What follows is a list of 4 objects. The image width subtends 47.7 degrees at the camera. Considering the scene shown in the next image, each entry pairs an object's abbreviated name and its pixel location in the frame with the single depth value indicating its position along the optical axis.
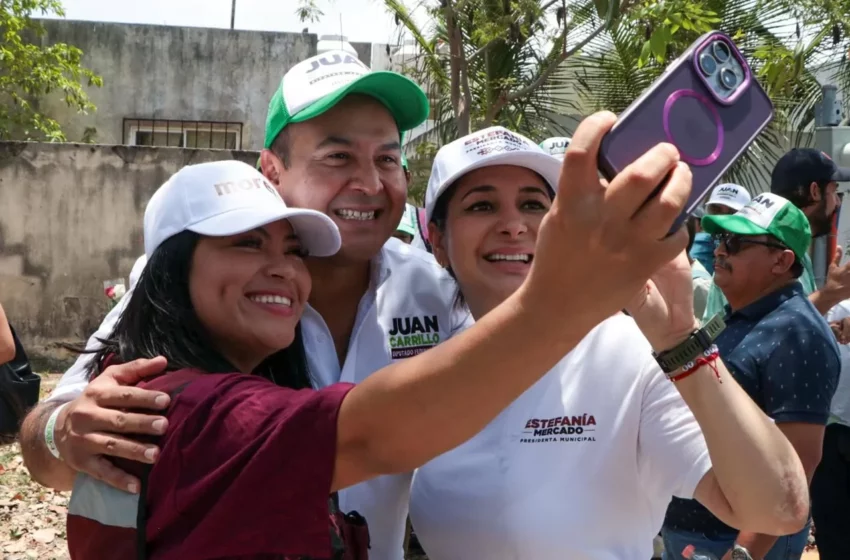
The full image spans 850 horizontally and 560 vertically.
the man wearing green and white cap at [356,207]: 2.21
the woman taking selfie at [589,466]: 1.63
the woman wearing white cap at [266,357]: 1.06
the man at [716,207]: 5.10
